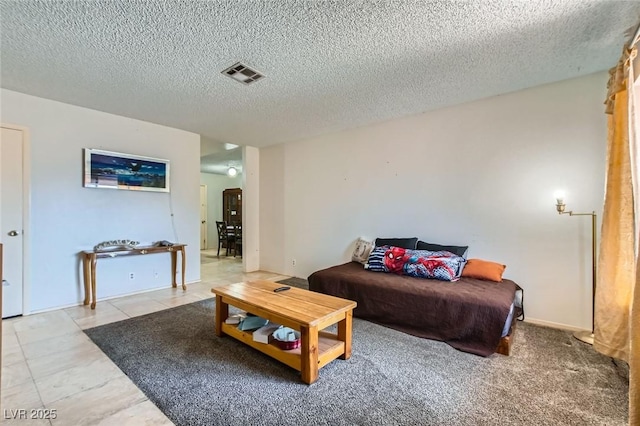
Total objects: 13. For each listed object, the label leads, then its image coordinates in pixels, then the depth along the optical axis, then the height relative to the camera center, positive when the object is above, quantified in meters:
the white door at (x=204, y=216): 9.05 -0.21
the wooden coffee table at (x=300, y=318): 2.01 -0.81
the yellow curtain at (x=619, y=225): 2.11 -0.11
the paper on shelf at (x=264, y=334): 2.34 -1.01
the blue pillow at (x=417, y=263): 3.12 -0.60
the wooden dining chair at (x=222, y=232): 7.80 -0.60
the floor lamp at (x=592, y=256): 2.69 -0.43
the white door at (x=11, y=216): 3.13 -0.07
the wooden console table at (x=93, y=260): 3.53 -0.61
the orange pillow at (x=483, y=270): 3.07 -0.64
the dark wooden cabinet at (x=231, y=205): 8.15 +0.14
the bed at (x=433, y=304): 2.44 -0.89
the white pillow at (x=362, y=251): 4.07 -0.58
